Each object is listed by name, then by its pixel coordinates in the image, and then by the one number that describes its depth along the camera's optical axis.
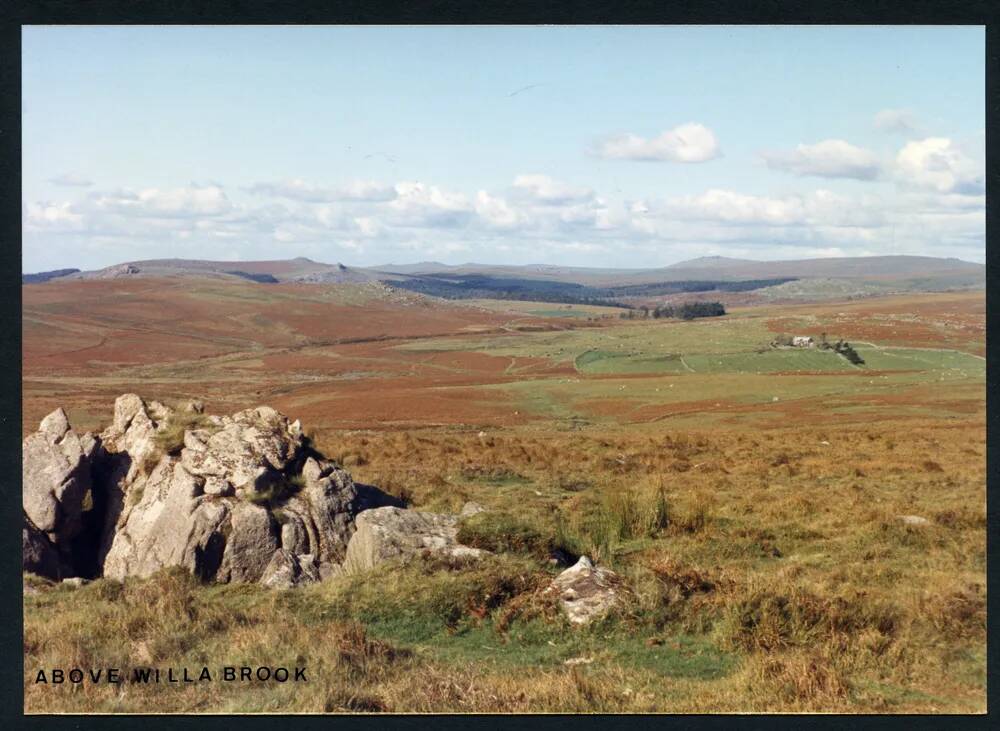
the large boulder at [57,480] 11.67
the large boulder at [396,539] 10.94
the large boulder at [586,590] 9.21
